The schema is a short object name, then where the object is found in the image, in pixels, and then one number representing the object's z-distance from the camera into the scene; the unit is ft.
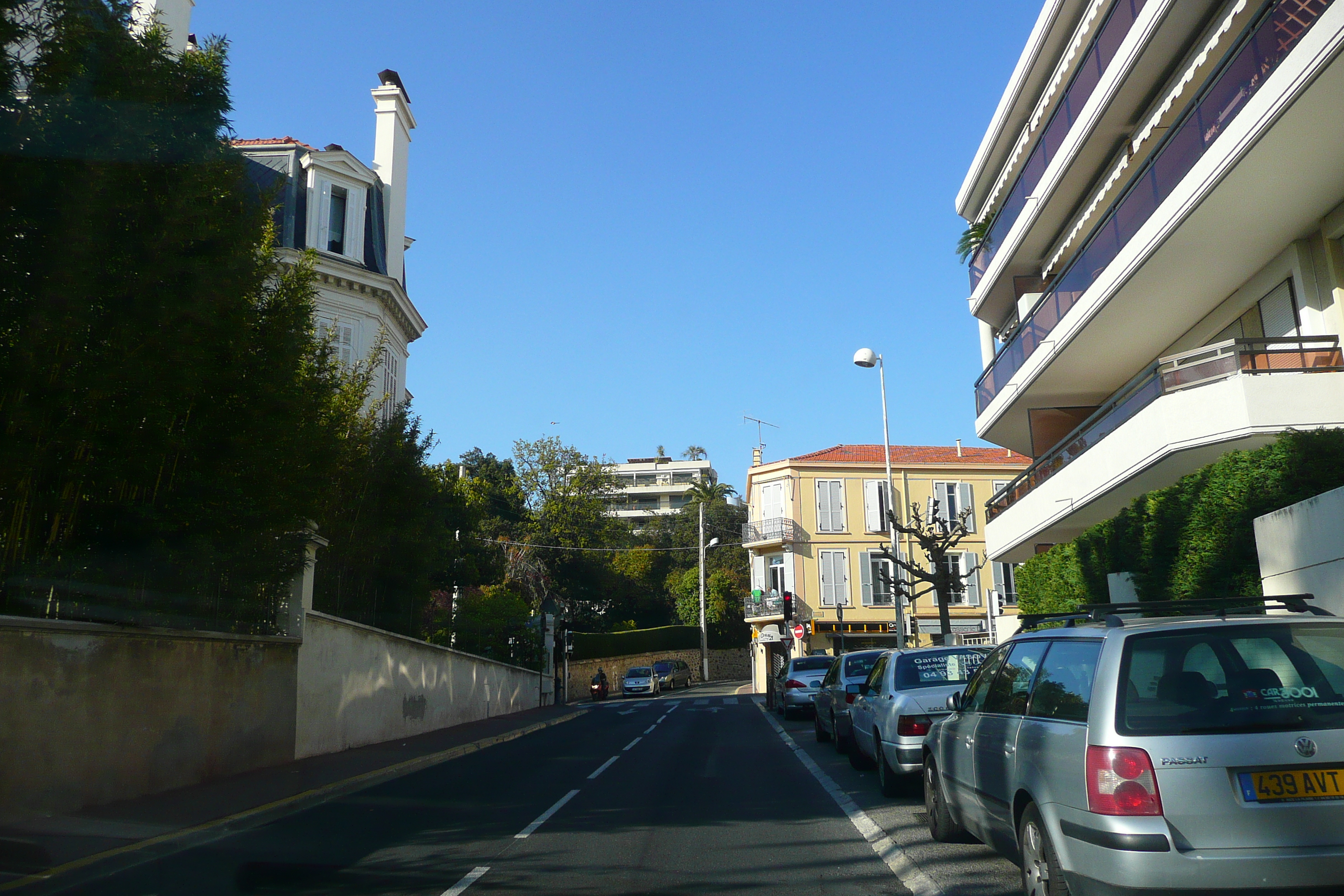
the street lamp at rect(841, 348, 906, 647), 78.59
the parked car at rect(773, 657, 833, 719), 80.33
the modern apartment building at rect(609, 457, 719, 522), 356.18
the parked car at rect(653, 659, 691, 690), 165.17
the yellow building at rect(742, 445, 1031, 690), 157.89
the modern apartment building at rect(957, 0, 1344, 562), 40.52
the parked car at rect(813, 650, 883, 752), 46.78
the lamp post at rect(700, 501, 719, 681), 200.13
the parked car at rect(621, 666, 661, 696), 151.33
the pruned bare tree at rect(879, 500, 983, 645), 77.51
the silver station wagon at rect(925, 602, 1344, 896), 13.96
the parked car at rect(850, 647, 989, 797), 31.17
